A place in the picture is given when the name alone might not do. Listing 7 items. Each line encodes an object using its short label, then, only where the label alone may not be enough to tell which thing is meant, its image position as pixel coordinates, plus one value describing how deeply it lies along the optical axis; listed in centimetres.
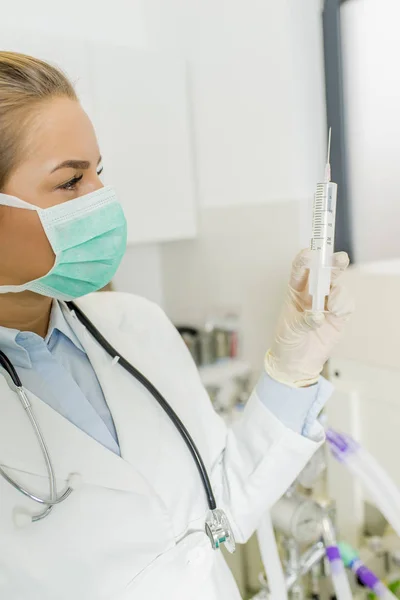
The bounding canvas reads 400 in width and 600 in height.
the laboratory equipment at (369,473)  111
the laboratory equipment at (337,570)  112
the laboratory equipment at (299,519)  118
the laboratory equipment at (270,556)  112
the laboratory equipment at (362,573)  115
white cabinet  164
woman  79
